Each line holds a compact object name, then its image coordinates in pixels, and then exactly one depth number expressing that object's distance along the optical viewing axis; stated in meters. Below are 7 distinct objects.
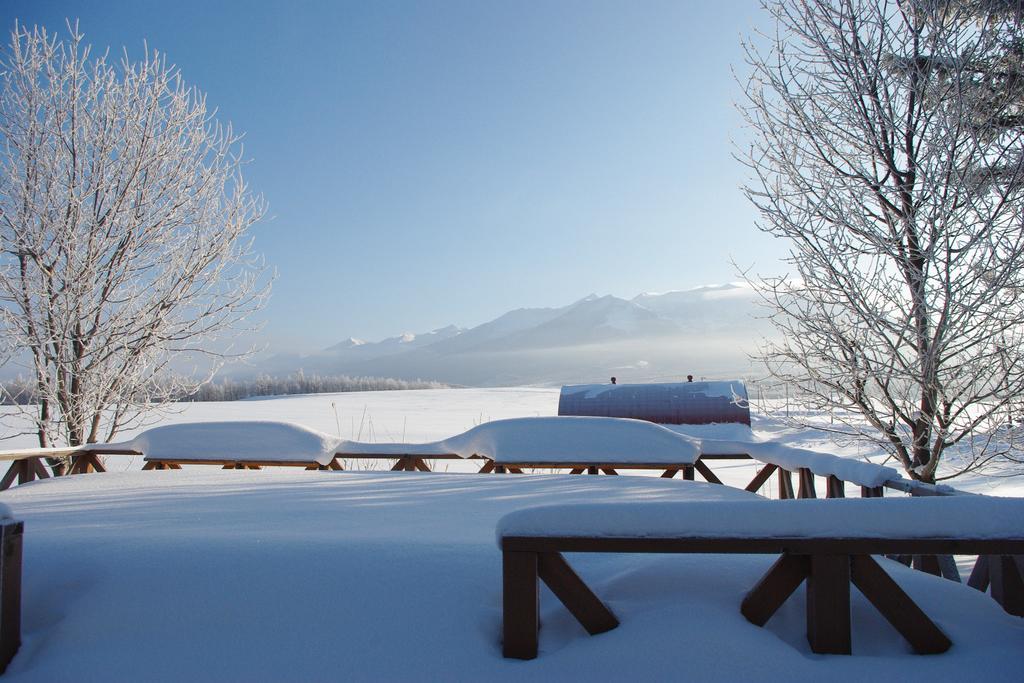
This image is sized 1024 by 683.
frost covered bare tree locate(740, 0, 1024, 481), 4.42
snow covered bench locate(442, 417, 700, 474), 5.45
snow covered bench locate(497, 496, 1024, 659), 1.78
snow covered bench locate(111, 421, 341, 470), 5.87
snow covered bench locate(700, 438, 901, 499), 3.18
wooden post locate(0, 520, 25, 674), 1.92
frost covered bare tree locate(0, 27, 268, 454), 7.25
